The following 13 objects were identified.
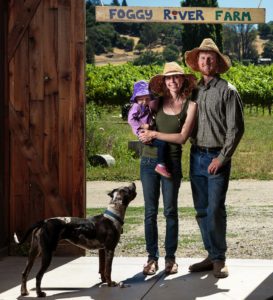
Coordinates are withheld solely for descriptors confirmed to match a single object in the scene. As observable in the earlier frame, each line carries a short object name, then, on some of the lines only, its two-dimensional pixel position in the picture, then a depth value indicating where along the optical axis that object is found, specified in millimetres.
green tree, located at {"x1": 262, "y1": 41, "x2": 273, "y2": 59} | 102438
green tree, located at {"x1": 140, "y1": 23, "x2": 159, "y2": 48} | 102250
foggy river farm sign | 15031
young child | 5781
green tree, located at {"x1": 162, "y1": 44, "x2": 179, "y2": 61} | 84375
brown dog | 5398
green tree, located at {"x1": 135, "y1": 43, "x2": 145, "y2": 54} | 99750
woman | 5773
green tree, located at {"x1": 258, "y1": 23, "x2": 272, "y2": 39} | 120312
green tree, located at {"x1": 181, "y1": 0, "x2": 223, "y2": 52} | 44719
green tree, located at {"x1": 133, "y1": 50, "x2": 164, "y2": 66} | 81062
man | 5645
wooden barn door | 6816
